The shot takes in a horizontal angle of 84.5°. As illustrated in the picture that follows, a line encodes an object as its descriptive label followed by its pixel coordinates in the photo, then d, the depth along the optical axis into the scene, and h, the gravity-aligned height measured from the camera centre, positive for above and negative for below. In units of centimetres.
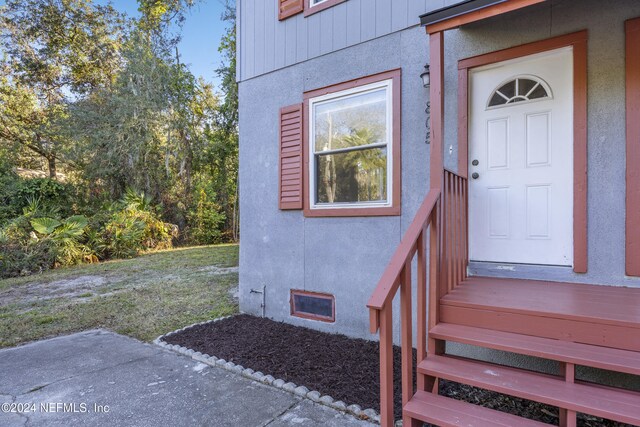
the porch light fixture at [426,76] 302 +120
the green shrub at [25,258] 716 -94
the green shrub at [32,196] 898 +48
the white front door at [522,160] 262 +43
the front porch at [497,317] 172 -57
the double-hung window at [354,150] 337 +67
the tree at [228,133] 1050 +269
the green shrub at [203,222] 1202 -29
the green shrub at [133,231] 919 -50
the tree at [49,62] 1126 +505
